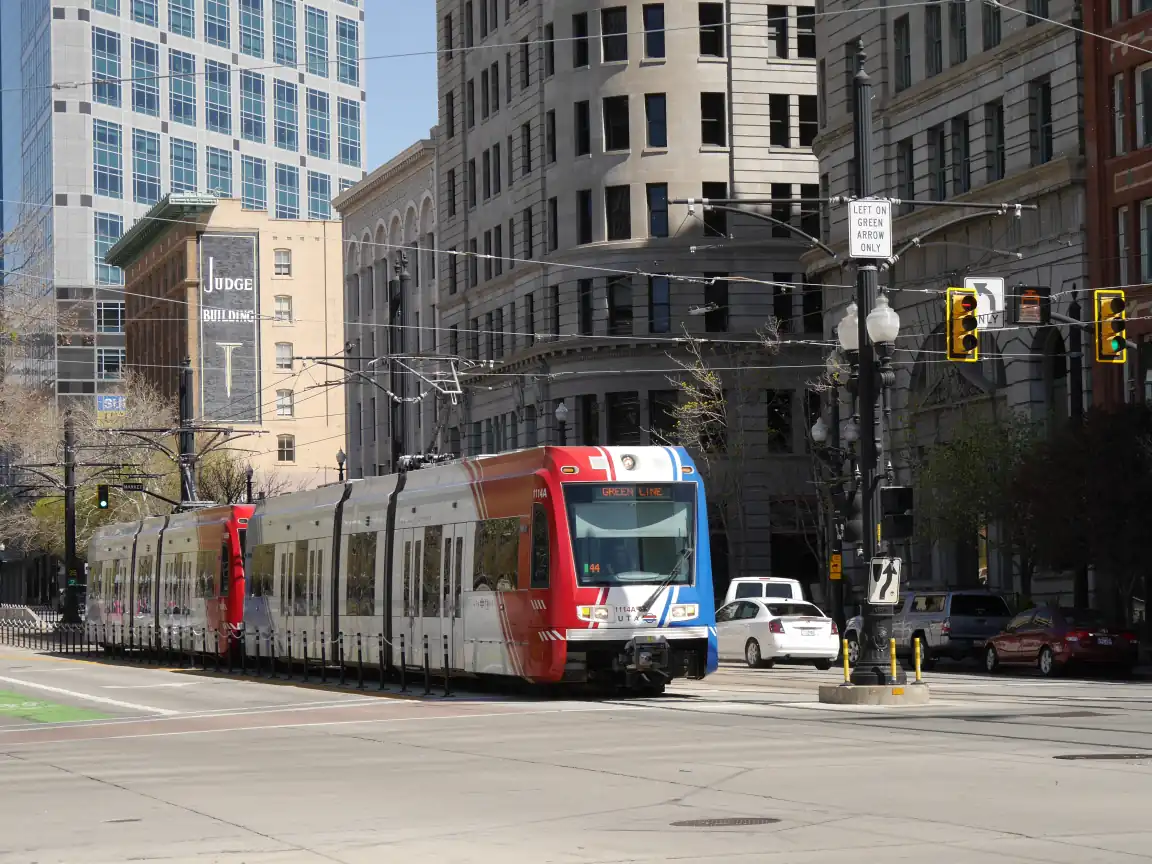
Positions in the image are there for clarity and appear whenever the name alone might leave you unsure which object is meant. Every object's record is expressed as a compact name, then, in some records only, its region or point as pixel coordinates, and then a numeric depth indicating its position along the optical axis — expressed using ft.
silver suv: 144.66
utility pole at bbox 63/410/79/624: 244.83
